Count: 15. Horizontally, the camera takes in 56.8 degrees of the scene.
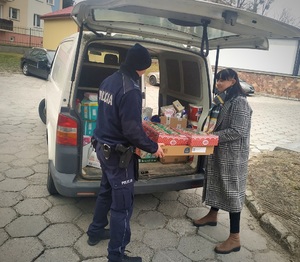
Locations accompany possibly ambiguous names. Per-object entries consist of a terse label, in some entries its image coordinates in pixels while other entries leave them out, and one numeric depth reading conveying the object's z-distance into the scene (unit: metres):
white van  2.39
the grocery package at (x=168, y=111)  3.80
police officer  2.18
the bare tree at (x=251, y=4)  32.06
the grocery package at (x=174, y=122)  3.78
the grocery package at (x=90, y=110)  3.45
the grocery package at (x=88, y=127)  3.45
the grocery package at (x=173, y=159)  3.61
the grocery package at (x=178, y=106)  3.91
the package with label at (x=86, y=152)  3.19
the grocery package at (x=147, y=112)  4.06
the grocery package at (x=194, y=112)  3.74
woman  2.61
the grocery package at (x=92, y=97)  3.52
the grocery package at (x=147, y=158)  3.59
